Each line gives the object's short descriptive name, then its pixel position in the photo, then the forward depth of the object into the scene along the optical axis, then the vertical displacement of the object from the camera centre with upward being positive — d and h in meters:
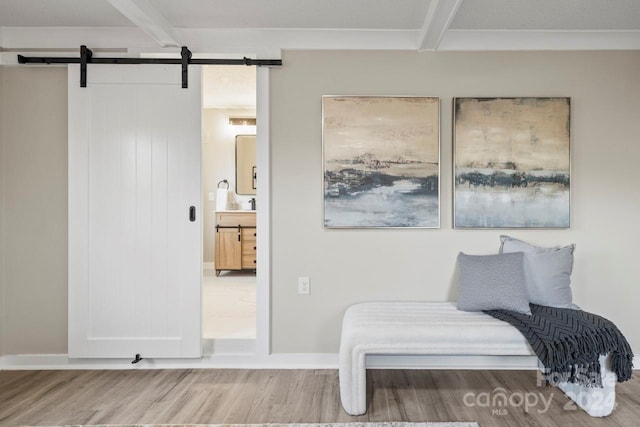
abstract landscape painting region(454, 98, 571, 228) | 2.78 +0.35
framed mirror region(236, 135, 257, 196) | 6.22 +0.73
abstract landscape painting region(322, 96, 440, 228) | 2.79 +0.41
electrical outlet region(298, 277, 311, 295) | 2.84 -0.52
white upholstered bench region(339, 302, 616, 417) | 2.15 -0.73
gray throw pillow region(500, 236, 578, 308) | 2.54 -0.41
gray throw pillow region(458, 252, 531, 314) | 2.43 -0.45
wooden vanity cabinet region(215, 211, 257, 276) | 5.60 -0.39
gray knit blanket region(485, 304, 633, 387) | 2.05 -0.71
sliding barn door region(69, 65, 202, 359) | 2.77 -0.01
